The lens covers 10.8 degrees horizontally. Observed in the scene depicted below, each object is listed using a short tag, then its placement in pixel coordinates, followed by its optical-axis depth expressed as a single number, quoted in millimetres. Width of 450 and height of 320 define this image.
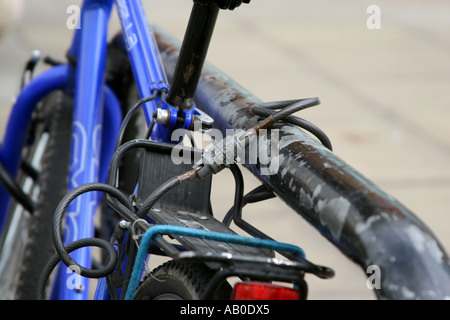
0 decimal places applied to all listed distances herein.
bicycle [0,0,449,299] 1838
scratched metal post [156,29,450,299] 1804
